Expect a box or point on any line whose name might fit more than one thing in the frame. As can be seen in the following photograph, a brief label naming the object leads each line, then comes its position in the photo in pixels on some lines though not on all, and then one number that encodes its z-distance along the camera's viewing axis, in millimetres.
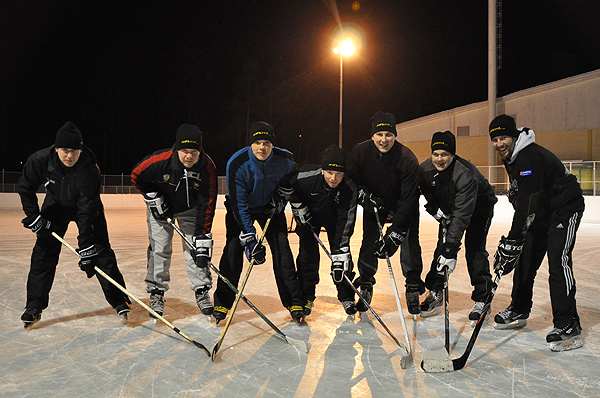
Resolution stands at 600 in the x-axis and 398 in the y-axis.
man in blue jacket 3451
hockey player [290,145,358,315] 3438
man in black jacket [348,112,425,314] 3506
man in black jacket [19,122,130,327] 3367
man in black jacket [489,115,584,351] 3059
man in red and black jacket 3523
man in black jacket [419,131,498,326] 3400
